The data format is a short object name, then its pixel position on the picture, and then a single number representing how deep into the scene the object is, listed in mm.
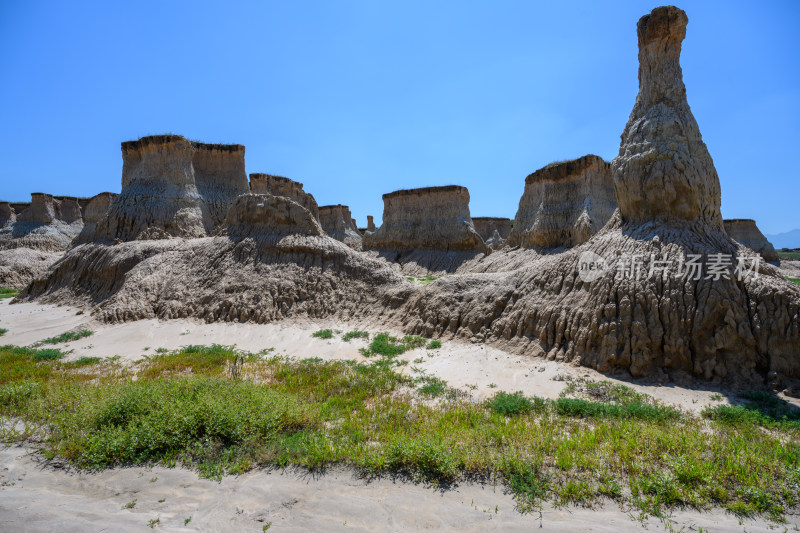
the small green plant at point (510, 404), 6348
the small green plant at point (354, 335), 11778
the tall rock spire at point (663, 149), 9141
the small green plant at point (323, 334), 11876
